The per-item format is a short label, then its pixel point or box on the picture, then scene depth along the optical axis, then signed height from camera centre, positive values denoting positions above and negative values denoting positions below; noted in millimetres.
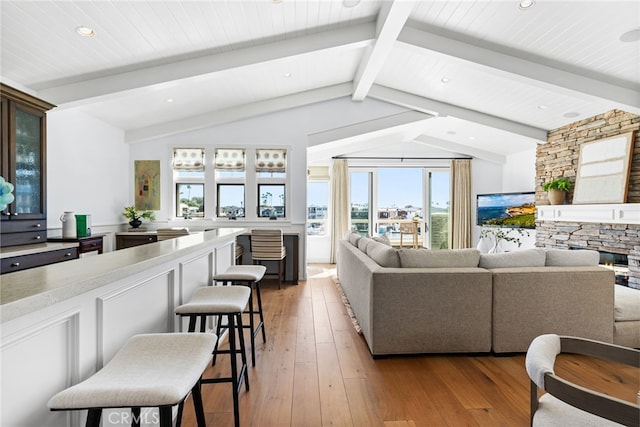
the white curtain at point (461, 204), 7922 +143
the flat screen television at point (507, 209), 6465 +21
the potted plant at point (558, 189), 5246 +341
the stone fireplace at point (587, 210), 4145 +4
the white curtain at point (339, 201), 7648 +202
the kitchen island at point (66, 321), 864 -389
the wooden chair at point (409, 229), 7736 -460
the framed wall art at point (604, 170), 4238 +556
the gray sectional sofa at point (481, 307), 2602 -782
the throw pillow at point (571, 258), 2787 -410
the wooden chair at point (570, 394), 783 -483
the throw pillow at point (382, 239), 4343 -402
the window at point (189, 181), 5746 +500
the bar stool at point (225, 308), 1689 -540
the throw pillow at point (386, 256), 2770 -407
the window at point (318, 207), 7863 +61
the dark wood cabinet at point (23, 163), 2799 +417
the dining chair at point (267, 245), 4910 -535
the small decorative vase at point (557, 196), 5305 +230
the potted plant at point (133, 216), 5348 -113
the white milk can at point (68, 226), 3664 -191
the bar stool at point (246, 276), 2529 -527
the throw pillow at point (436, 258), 2742 -407
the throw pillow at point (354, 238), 4157 -375
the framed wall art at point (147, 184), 5656 +434
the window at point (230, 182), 5801 +488
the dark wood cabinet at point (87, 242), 3549 -376
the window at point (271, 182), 5805 +490
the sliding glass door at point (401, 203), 7973 +169
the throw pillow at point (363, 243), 3595 -382
